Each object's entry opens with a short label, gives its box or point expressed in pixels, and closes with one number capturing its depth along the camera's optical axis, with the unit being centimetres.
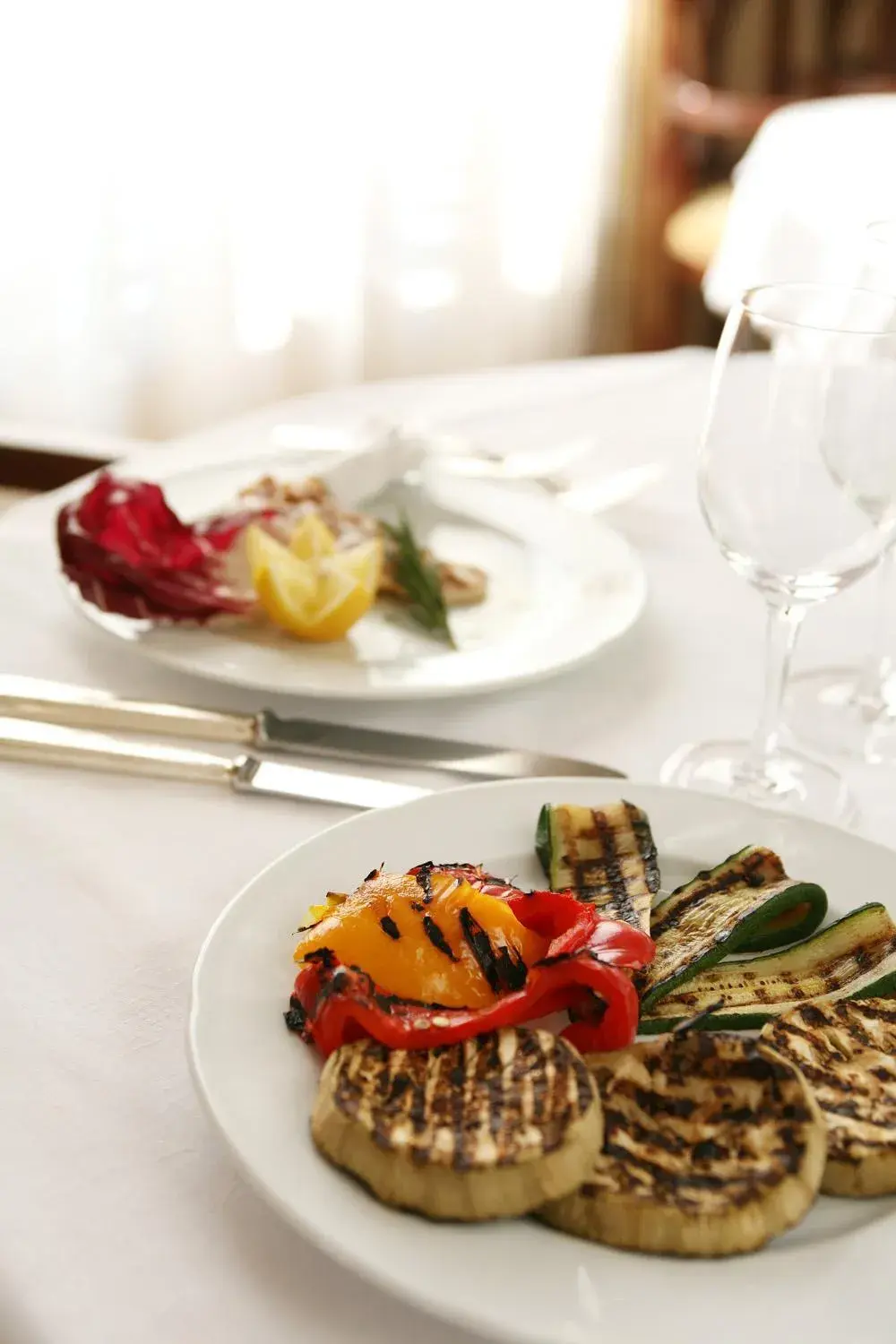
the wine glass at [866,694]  121
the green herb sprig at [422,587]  132
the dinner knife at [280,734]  110
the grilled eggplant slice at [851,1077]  66
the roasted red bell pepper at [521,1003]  70
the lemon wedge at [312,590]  124
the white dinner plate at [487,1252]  60
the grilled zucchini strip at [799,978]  78
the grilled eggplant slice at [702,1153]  62
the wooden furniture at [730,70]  441
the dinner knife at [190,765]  106
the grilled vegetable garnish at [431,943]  76
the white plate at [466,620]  119
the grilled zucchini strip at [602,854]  88
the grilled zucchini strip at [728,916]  80
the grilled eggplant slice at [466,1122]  61
